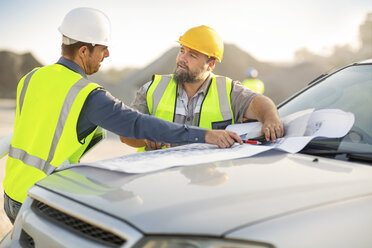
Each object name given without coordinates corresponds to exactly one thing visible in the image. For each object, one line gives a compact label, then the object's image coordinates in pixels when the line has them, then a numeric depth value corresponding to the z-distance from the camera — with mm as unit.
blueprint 2121
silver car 1431
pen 2603
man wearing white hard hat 2623
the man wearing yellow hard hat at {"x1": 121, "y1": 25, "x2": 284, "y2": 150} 3449
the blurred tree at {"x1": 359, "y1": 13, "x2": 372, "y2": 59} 59875
